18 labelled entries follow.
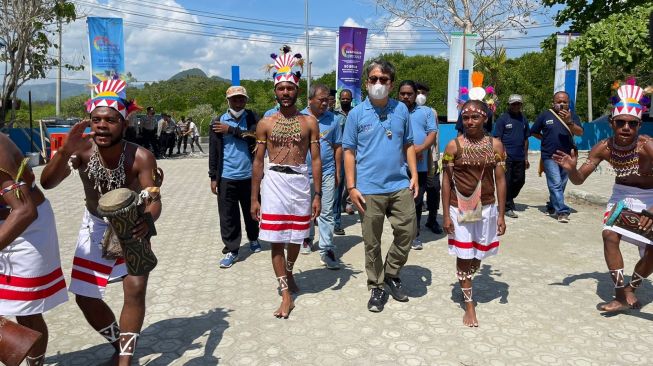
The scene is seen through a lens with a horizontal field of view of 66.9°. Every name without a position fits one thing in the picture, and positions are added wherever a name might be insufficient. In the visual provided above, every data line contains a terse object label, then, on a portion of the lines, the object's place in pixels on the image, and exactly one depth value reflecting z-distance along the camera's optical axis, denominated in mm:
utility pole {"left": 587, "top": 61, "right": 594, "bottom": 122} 28203
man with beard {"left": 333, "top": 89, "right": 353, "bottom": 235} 6629
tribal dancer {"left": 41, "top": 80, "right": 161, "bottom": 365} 3018
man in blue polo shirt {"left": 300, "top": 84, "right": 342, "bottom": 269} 5707
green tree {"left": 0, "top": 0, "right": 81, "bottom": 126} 16016
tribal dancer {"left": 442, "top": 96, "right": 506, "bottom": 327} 4211
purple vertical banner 15469
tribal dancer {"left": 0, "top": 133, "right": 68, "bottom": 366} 2611
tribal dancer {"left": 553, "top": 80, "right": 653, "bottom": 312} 4215
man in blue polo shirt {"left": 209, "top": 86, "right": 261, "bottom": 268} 5750
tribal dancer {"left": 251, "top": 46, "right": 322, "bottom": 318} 4430
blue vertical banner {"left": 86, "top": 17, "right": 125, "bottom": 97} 16891
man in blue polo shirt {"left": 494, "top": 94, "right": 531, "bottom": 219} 8125
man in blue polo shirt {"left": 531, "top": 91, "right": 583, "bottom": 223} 7922
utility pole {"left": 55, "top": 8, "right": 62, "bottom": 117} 25547
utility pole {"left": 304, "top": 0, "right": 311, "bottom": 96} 30158
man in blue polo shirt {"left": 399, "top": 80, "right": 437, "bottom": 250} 5922
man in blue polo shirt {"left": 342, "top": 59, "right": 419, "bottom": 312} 4414
